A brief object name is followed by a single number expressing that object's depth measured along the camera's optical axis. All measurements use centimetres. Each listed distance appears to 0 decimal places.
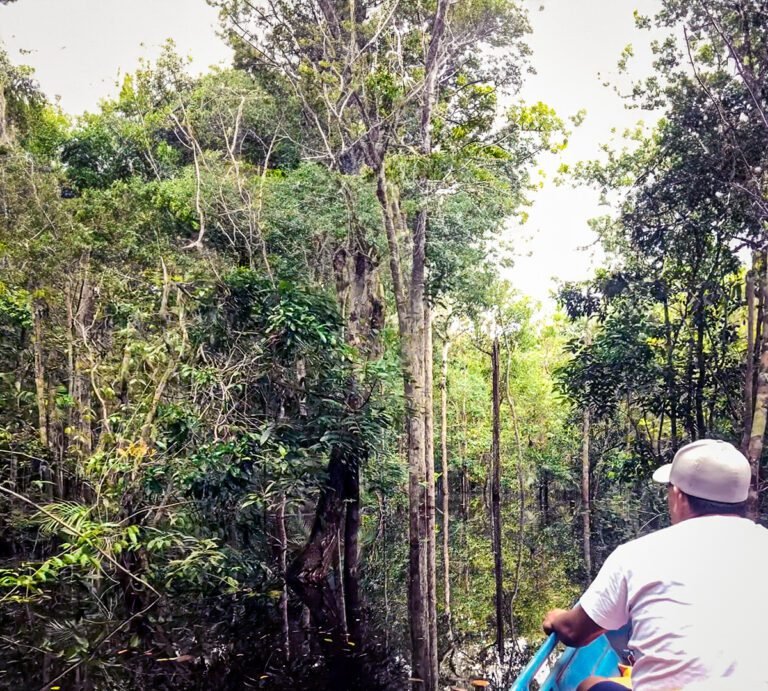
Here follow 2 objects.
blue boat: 333
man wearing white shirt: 182
